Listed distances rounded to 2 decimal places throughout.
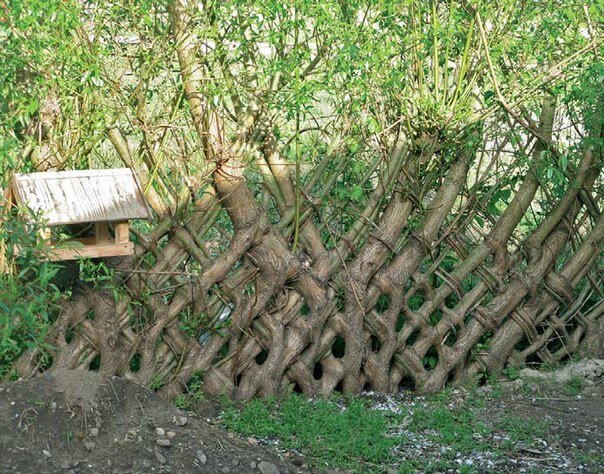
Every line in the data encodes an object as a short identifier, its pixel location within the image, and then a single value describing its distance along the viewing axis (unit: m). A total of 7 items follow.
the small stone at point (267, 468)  4.46
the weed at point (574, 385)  5.64
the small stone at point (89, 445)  4.30
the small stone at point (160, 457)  4.32
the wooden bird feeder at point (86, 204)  4.44
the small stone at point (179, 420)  4.55
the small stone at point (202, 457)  4.39
